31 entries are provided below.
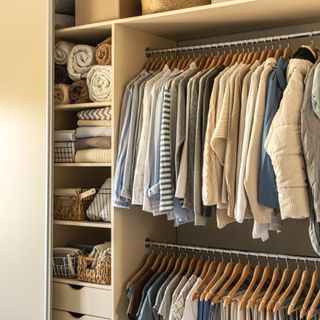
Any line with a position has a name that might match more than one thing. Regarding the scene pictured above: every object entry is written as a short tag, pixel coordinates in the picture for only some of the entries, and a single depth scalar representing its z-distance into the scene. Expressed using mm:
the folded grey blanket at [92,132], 2824
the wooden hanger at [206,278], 2539
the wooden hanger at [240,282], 2430
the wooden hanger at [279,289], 2332
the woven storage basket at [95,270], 2781
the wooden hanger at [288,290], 2309
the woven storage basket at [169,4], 2607
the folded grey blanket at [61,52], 2980
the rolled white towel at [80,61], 2914
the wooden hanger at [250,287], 2398
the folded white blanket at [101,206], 2828
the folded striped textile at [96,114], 2828
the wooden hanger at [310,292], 2252
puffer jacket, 2141
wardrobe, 2662
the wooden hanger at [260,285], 2369
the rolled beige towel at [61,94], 2953
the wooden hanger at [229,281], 2469
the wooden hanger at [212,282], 2484
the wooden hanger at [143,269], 2774
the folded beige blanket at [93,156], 2812
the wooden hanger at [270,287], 2350
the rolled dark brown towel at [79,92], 2926
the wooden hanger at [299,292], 2270
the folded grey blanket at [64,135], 2941
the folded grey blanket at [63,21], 3010
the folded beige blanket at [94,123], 2830
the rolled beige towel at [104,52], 2816
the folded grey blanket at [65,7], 3046
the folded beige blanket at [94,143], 2828
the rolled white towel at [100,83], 2805
